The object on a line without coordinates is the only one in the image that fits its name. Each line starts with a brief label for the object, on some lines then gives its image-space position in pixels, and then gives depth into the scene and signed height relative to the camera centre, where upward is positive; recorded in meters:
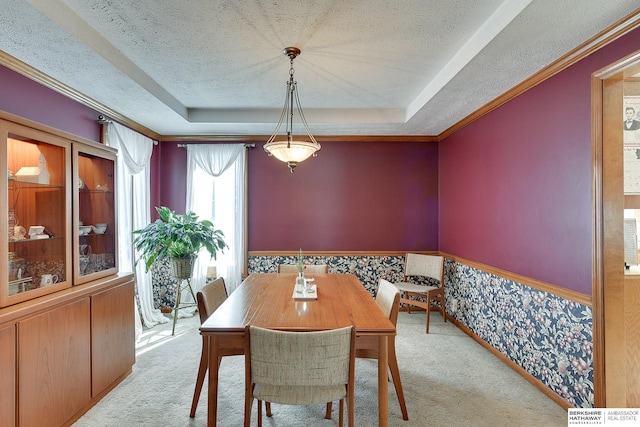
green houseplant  3.59 -0.30
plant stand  3.75 -0.64
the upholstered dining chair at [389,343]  1.81 -0.73
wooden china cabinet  1.76 -0.44
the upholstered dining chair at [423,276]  3.84 -0.83
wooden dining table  1.76 -0.62
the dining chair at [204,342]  2.13 -0.85
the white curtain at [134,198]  3.59 +0.18
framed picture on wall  2.14 +0.45
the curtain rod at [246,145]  4.47 +0.92
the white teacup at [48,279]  2.06 -0.42
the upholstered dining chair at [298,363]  1.52 -0.71
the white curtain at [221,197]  4.46 +0.22
